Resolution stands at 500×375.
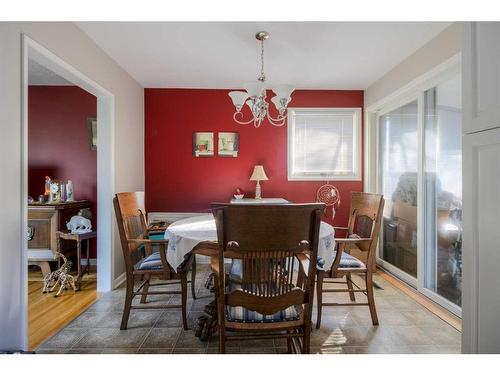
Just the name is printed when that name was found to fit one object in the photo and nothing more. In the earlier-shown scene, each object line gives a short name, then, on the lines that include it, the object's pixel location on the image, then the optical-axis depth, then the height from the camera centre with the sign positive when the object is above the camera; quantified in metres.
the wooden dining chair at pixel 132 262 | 1.98 -0.58
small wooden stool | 2.90 -0.56
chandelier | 2.26 +0.78
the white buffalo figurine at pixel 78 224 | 3.04 -0.43
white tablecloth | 1.72 -0.36
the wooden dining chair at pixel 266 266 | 1.23 -0.39
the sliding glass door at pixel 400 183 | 2.97 +0.04
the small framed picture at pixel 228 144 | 3.86 +0.61
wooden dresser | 3.00 -0.49
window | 3.91 +0.61
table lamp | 3.64 +0.17
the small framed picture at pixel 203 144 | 3.87 +0.61
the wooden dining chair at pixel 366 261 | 2.02 -0.58
